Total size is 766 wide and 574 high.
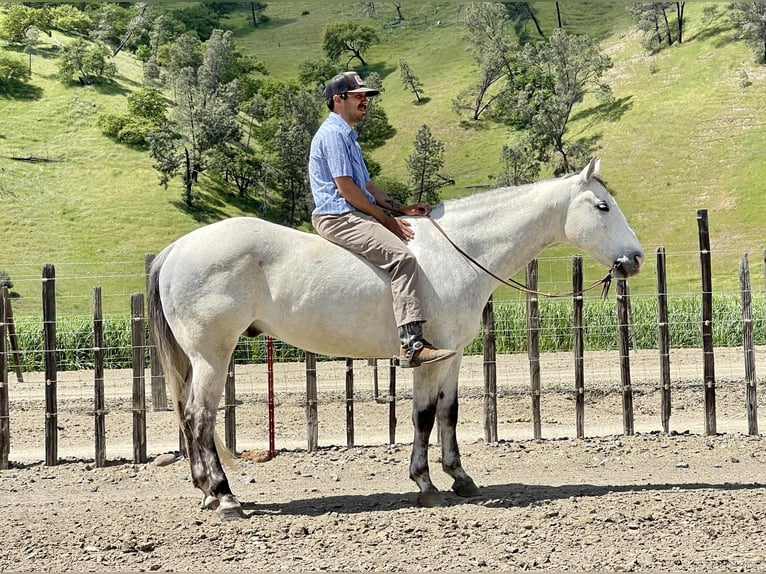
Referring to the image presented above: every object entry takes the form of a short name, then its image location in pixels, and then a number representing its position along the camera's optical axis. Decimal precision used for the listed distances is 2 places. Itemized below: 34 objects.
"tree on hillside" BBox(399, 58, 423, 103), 94.62
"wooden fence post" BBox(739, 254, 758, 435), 10.76
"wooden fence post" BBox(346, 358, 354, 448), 10.39
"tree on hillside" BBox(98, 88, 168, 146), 71.19
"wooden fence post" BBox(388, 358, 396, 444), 10.71
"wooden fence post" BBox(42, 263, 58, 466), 9.96
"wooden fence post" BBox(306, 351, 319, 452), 10.25
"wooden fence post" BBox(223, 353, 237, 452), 10.16
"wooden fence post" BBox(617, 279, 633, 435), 10.59
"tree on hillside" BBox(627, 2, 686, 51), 88.94
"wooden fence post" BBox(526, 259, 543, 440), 10.62
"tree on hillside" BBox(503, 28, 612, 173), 75.12
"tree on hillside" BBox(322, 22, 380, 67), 114.69
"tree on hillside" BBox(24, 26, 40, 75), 80.25
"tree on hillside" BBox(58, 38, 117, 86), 76.56
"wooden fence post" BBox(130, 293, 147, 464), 9.91
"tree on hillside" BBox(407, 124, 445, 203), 71.56
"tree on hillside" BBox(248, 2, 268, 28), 131.69
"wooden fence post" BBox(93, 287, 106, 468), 9.86
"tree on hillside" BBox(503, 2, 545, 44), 114.25
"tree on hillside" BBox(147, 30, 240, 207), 65.50
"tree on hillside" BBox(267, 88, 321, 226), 68.38
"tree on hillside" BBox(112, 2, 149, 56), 101.69
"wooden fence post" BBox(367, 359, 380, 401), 13.74
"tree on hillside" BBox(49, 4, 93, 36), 92.75
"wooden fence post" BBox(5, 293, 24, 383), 17.70
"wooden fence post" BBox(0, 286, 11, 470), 9.98
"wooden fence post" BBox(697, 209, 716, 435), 10.51
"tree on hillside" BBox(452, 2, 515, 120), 89.69
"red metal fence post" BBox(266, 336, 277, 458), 9.85
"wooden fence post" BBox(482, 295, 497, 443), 10.33
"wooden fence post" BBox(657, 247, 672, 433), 10.84
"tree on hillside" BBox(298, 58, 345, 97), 102.56
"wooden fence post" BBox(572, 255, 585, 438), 10.54
